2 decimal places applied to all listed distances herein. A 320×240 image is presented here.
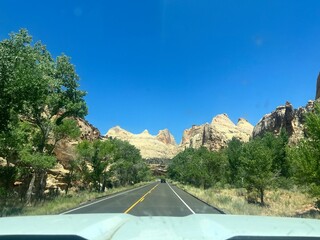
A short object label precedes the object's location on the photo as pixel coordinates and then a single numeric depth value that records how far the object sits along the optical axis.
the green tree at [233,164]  39.87
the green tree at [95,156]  29.28
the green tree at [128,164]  46.45
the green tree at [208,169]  39.70
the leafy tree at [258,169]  20.67
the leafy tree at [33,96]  10.14
